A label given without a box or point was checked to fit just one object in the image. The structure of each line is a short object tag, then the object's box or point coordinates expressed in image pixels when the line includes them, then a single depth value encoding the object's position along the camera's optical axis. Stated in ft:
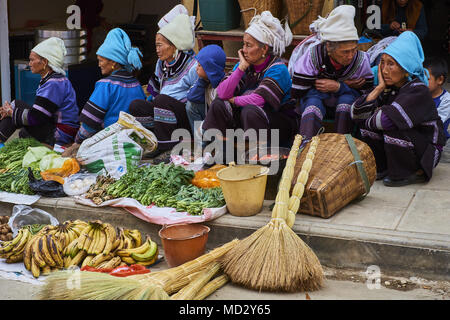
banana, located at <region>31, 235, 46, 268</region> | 16.10
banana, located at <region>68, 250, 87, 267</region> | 16.19
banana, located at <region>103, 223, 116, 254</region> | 16.35
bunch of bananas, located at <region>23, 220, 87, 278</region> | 16.12
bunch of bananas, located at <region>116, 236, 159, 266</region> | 16.48
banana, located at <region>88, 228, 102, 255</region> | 16.32
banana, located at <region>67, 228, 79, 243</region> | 16.78
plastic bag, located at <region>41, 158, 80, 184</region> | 20.63
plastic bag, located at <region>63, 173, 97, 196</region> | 19.85
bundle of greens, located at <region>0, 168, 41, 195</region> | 20.15
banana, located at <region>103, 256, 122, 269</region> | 15.83
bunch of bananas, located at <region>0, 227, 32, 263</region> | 16.72
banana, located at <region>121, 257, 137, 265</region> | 16.51
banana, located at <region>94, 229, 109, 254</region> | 16.34
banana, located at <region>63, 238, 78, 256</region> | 16.35
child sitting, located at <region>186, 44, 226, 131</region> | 21.09
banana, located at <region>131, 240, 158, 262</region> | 16.44
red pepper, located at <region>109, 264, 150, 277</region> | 14.78
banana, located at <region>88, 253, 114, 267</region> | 15.99
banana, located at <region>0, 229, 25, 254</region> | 16.71
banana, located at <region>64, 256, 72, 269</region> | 16.28
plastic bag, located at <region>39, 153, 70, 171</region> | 21.36
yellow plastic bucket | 16.96
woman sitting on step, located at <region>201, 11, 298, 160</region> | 20.25
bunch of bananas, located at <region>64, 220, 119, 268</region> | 16.21
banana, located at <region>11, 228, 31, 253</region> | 16.70
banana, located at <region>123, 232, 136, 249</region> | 16.92
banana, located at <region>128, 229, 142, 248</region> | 17.31
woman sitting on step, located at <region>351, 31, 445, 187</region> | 18.11
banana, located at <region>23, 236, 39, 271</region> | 16.35
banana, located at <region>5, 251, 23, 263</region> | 16.78
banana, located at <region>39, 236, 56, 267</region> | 16.11
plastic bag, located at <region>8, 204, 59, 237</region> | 18.88
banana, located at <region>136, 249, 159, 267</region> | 16.56
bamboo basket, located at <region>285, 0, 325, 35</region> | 23.29
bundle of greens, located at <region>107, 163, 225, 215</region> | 17.85
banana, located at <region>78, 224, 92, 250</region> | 16.38
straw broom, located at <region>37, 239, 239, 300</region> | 12.86
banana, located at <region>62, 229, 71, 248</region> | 16.62
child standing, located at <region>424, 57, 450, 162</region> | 20.35
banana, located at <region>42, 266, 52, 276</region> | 16.05
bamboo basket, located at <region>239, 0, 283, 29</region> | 23.86
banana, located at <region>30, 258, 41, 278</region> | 15.99
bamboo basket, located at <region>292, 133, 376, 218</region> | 16.56
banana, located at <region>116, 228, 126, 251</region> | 16.69
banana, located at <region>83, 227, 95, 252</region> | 16.42
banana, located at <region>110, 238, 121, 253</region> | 16.57
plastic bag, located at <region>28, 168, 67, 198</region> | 19.80
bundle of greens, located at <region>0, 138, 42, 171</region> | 22.30
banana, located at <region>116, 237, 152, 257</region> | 16.52
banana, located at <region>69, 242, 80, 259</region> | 16.34
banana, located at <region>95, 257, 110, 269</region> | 15.84
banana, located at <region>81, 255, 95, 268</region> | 16.00
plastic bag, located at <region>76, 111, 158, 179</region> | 21.15
